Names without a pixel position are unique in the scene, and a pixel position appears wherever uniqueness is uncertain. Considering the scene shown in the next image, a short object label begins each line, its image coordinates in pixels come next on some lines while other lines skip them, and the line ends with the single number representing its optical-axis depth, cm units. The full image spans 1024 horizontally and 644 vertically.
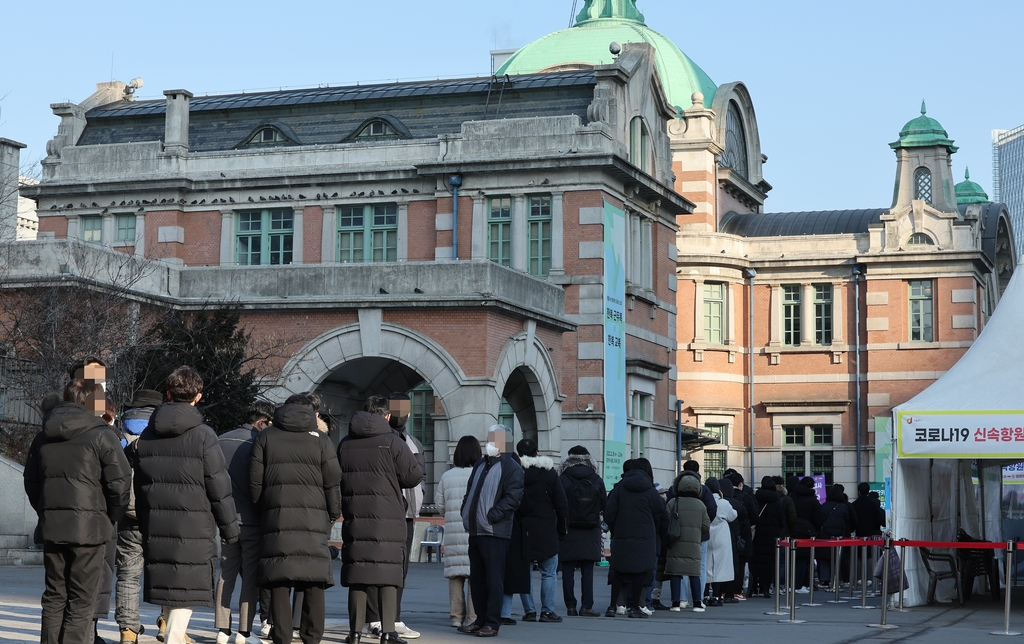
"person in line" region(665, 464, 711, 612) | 1636
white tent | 1555
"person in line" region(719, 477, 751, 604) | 1866
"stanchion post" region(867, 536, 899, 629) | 1463
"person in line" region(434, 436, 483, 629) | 1334
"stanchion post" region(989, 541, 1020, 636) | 1409
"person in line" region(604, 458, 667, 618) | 1516
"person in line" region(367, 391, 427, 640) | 1195
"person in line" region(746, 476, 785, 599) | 1994
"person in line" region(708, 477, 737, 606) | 1756
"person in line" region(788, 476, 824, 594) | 2020
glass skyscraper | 17156
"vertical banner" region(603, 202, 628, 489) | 3247
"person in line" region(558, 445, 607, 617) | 1532
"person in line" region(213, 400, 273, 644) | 1101
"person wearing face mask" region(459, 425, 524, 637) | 1271
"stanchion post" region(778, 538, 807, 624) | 1552
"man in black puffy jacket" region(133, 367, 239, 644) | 916
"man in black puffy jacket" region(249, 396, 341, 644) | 977
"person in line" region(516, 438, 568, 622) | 1420
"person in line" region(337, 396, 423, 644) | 1088
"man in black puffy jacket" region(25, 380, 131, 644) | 891
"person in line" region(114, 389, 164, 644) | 1065
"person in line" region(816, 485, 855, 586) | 2088
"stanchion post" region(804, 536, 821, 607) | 1812
